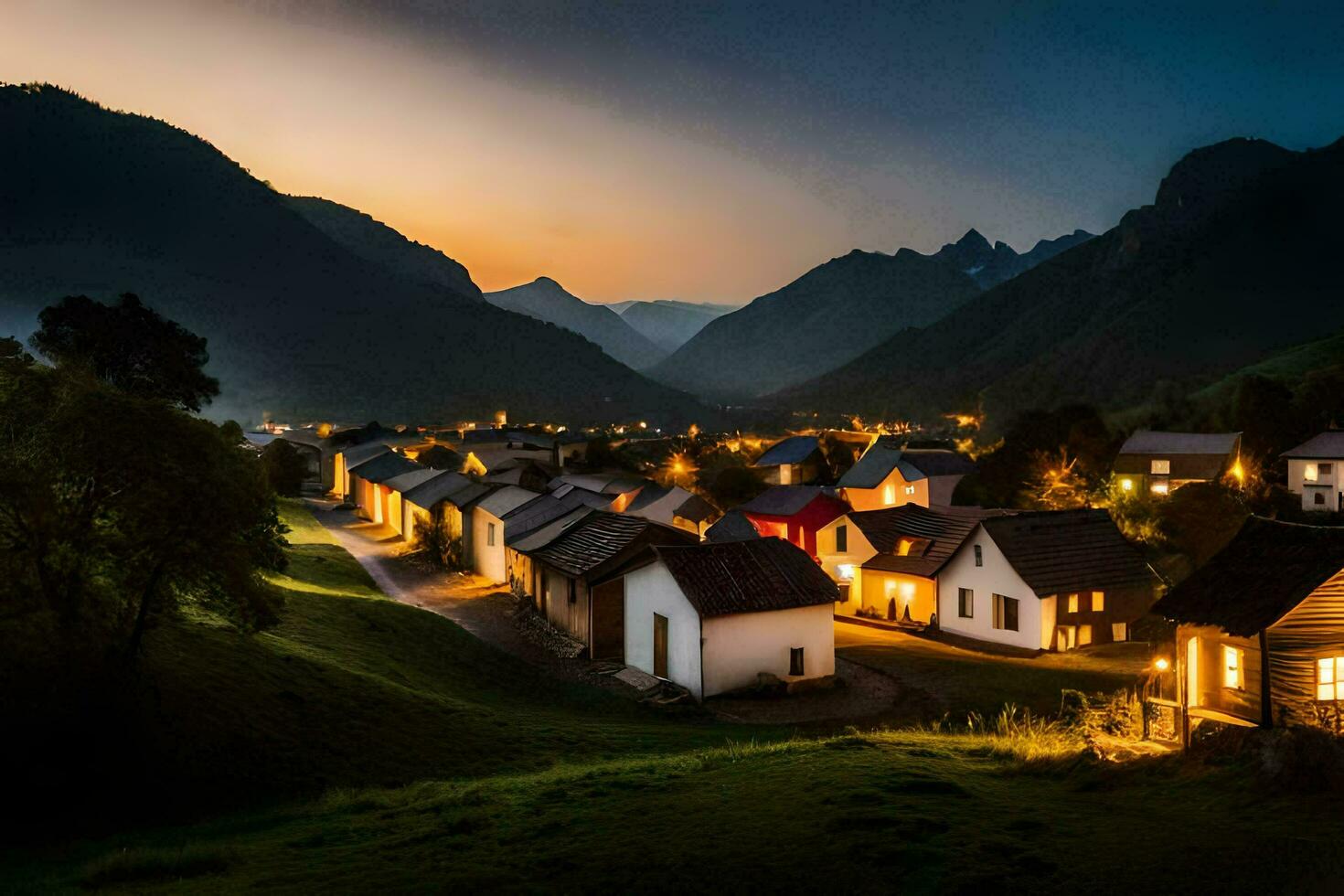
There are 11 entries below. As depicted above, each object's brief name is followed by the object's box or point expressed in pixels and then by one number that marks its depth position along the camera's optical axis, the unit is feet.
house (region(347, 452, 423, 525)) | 210.59
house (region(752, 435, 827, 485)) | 305.12
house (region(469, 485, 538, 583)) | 149.07
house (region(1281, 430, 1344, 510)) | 196.54
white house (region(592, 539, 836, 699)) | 90.27
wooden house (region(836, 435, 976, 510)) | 247.29
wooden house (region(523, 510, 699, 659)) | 106.73
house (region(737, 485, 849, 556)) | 177.99
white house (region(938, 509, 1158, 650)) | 121.49
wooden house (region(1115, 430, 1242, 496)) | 221.66
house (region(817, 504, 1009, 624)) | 141.18
